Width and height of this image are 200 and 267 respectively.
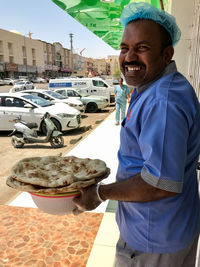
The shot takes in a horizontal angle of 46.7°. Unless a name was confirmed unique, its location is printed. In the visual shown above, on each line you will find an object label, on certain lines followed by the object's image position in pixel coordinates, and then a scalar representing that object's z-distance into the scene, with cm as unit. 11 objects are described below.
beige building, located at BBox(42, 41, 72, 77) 6719
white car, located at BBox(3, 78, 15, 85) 3769
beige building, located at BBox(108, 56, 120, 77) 8938
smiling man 91
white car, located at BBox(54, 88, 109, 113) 1327
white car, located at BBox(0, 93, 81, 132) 795
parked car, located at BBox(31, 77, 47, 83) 4549
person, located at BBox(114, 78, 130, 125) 921
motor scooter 688
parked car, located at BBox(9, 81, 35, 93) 2772
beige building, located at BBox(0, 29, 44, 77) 5175
